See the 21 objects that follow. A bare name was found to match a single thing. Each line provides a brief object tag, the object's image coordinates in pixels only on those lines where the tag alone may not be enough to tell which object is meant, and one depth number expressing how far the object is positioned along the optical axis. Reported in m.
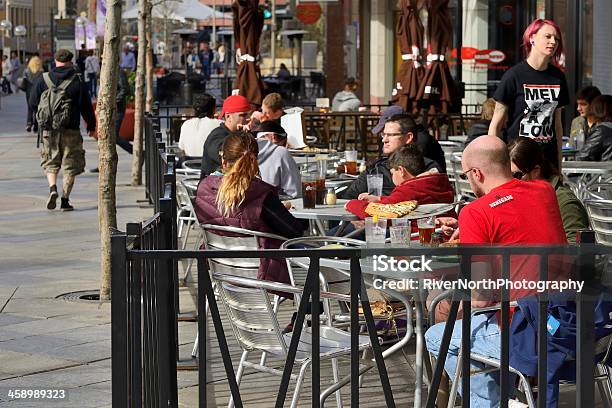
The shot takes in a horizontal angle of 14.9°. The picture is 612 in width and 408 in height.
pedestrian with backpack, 27.55
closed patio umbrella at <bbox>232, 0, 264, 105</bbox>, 31.66
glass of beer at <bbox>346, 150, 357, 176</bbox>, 19.56
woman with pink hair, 16.52
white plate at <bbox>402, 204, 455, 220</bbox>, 12.85
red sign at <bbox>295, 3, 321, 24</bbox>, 81.11
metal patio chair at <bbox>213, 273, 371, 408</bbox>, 9.74
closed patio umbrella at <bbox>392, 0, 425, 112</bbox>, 30.67
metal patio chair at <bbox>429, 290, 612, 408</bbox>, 8.43
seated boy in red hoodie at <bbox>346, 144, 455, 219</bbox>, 14.01
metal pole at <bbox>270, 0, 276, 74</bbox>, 99.44
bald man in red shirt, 8.80
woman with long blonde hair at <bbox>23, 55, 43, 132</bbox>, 52.92
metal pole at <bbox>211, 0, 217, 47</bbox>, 119.95
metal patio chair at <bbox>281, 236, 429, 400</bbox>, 8.40
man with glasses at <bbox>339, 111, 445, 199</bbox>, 16.49
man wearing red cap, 19.02
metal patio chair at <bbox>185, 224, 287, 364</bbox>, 12.51
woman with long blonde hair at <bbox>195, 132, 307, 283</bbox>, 12.85
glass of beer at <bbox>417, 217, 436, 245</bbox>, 11.64
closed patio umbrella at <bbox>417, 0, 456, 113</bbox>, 30.34
